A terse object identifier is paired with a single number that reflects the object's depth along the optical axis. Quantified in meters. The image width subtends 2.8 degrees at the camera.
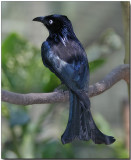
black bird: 5.29
